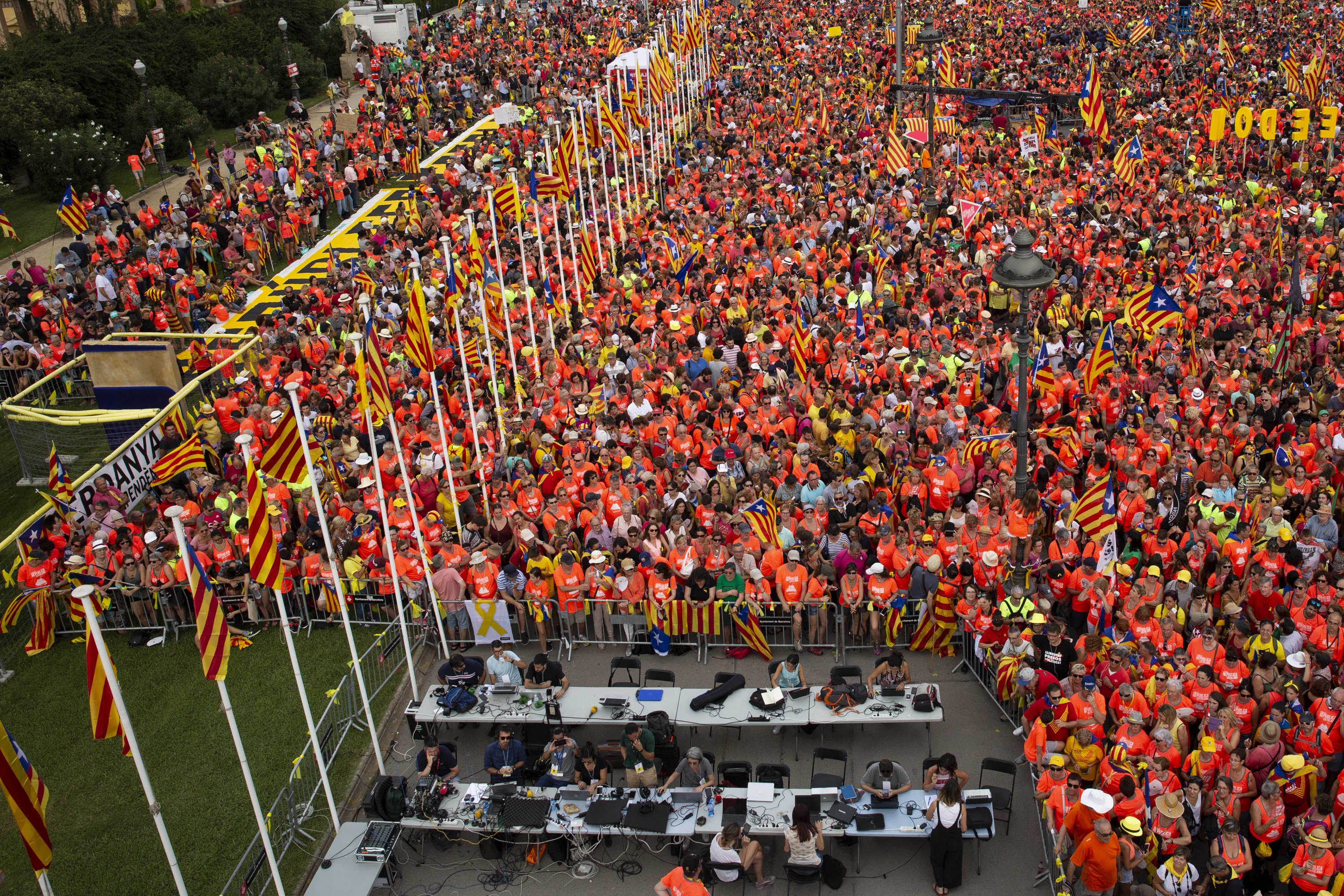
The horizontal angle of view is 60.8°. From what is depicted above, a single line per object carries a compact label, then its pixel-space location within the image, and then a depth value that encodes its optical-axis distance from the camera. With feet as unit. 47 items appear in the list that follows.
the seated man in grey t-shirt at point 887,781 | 39.51
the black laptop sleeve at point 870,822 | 38.52
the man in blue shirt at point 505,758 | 42.34
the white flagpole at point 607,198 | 95.61
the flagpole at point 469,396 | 59.31
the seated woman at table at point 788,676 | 45.73
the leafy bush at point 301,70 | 187.01
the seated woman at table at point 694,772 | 40.91
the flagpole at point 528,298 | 74.74
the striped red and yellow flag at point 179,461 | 59.67
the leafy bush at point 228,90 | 164.76
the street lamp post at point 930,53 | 102.01
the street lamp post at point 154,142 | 124.36
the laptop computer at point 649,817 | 39.42
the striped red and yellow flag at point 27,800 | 30.71
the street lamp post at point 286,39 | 159.84
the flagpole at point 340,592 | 42.52
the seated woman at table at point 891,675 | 44.55
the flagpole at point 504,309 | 70.59
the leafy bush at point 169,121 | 147.84
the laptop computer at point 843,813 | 38.86
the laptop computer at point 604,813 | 39.83
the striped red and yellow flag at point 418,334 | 53.98
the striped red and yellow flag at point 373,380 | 47.19
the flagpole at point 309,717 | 39.91
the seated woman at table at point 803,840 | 37.83
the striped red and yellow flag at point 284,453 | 44.06
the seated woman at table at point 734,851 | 37.99
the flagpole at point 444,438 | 55.99
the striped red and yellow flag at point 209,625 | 34.22
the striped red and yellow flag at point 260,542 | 38.42
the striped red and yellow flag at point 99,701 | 32.24
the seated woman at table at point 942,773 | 38.86
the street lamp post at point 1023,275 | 42.24
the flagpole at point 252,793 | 35.12
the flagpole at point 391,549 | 45.98
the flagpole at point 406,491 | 47.98
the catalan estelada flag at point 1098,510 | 47.52
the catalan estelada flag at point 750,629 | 49.90
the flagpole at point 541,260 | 76.43
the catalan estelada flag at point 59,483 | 61.00
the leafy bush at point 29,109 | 129.49
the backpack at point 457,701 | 45.57
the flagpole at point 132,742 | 31.78
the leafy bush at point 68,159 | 125.90
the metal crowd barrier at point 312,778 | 40.60
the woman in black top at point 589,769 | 42.29
